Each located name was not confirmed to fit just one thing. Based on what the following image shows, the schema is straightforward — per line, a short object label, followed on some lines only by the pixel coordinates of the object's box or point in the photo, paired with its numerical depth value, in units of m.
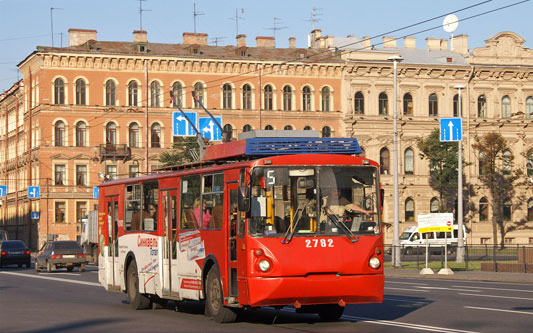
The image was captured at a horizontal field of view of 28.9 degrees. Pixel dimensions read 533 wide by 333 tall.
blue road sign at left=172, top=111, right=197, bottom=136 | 45.97
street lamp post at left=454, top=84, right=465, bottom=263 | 47.31
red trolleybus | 16.11
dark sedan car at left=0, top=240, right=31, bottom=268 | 50.75
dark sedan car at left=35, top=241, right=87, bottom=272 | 44.88
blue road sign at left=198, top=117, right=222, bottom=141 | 48.41
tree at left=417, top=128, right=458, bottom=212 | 79.56
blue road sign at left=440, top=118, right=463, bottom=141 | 46.41
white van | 67.56
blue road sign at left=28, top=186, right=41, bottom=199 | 75.38
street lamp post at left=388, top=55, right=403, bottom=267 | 45.25
